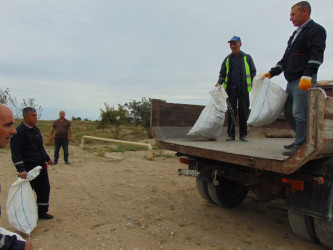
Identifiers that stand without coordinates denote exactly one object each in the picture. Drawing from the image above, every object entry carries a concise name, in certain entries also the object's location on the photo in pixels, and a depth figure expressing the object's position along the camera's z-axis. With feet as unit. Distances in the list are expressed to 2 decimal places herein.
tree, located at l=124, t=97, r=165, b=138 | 55.69
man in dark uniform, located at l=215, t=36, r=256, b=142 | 13.62
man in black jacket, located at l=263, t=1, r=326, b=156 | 8.64
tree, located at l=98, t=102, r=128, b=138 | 53.57
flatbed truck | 7.02
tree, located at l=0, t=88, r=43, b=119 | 64.65
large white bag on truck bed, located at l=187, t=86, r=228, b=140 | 12.60
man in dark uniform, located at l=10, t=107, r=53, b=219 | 11.39
